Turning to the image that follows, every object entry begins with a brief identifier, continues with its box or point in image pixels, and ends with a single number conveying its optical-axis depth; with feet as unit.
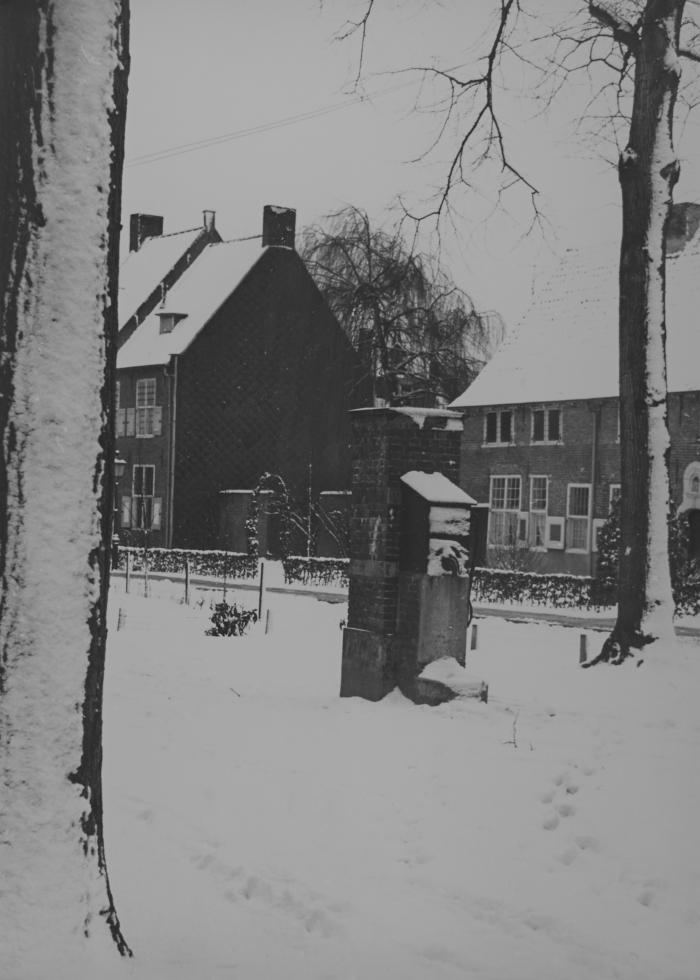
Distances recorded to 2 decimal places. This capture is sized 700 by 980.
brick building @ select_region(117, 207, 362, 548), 82.84
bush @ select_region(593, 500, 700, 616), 56.54
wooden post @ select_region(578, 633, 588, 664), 36.61
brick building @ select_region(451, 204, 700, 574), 83.76
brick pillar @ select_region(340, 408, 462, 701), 28.71
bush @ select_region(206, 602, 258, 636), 43.50
